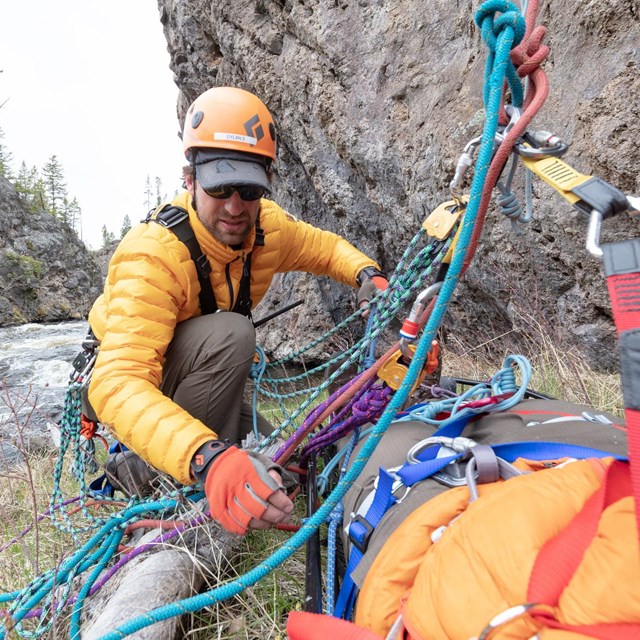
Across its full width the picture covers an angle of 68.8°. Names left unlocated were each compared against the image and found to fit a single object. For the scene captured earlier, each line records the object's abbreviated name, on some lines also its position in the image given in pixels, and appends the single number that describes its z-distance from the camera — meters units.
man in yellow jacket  1.48
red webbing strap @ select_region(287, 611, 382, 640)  0.80
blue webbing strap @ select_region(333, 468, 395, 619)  1.04
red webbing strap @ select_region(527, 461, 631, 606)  0.61
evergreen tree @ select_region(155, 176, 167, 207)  56.88
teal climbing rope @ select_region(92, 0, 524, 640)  0.92
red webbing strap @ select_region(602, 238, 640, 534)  0.55
